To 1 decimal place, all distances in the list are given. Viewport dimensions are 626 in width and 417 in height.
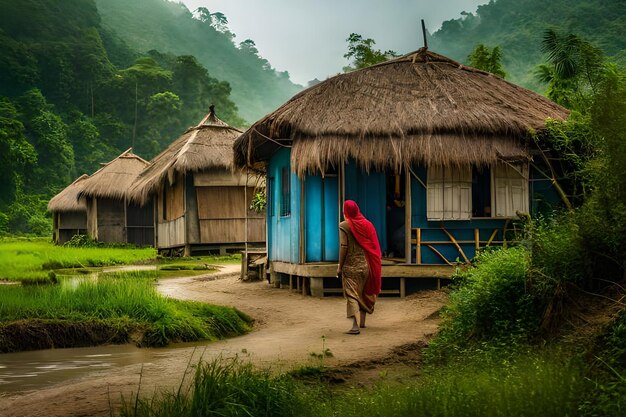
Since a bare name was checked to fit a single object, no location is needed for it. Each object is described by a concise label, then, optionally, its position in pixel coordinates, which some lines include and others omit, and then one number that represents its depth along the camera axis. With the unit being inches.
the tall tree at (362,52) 1242.0
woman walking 329.4
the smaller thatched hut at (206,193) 851.4
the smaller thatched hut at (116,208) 1104.8
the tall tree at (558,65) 781.9
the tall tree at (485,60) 954.1
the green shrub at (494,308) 243.3
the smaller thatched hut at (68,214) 1232.8
